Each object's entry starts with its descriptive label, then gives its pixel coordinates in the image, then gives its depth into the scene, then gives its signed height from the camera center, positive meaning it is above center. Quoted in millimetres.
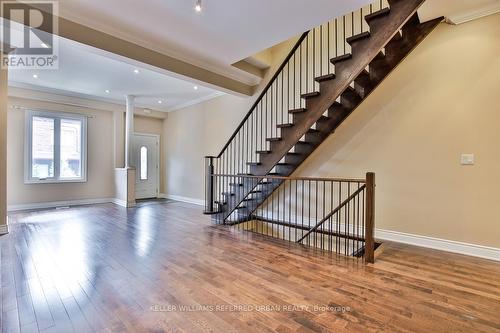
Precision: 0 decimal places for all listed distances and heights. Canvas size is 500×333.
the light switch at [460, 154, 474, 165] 3051 +94
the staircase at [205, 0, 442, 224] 2787 +1078
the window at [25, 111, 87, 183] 5879 +369
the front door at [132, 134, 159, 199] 7762 -59
